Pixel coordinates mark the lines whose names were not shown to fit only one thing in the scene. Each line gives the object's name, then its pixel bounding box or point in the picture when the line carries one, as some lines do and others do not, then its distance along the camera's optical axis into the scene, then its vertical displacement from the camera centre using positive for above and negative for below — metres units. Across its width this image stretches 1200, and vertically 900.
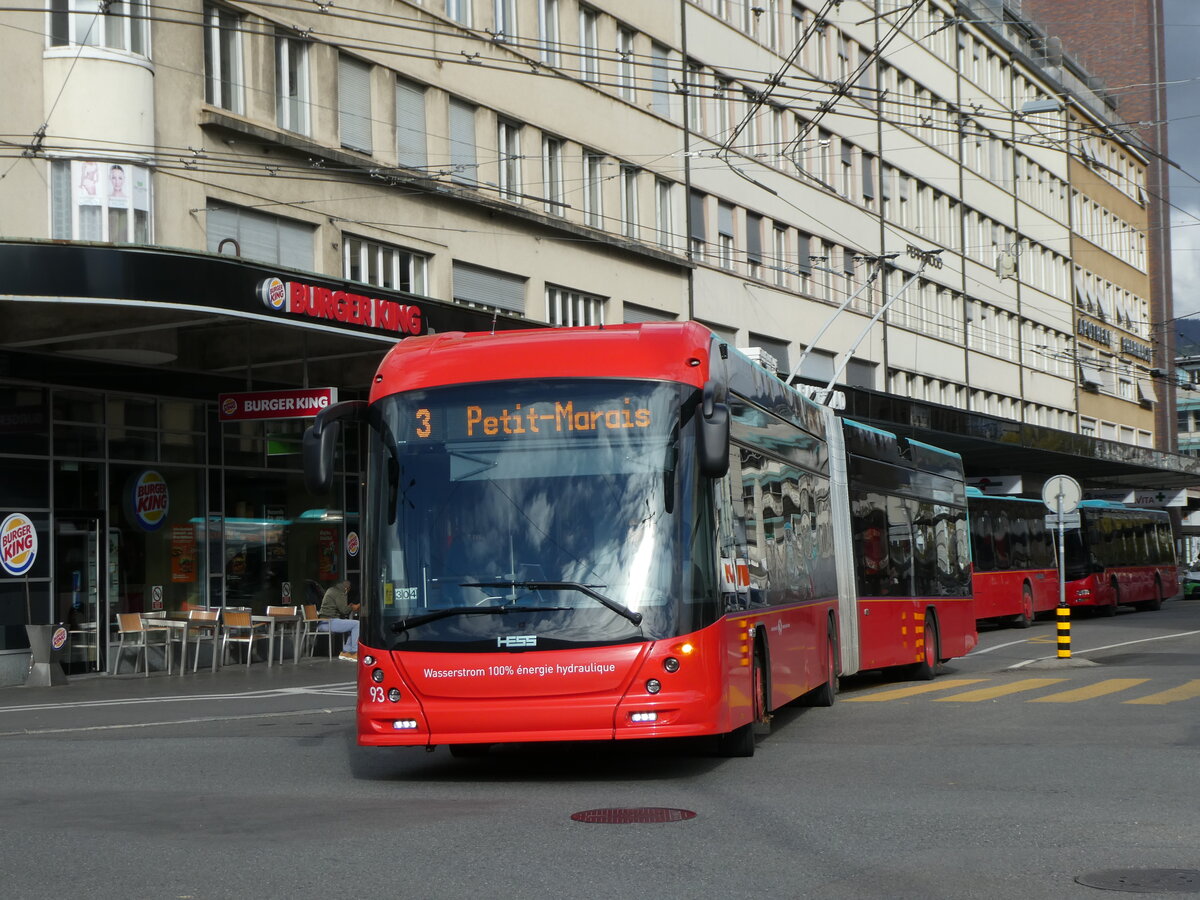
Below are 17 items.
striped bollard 22.81 -1.30
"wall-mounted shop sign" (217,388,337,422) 23.84 +2.14
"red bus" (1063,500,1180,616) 42.06 -0.61
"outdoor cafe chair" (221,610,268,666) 25.72 -1.18
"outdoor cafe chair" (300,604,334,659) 27.74 -1.27
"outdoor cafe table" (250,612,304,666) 26.47 -1.14
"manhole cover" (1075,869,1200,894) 6.99 -1.44
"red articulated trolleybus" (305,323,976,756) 10.66 +0.05
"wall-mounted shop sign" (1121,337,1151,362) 79.06 +8.72
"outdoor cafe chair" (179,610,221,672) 25.20 -1.03
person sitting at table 27.23 -1.00
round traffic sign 26.15 +0.65
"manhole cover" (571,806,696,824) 9.16 -1.46
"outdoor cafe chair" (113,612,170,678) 24.45 -1.15
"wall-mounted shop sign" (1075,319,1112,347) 73.75 +8.93
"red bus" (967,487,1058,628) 36.00 -0.49
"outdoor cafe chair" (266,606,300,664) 26.89 -1.17
